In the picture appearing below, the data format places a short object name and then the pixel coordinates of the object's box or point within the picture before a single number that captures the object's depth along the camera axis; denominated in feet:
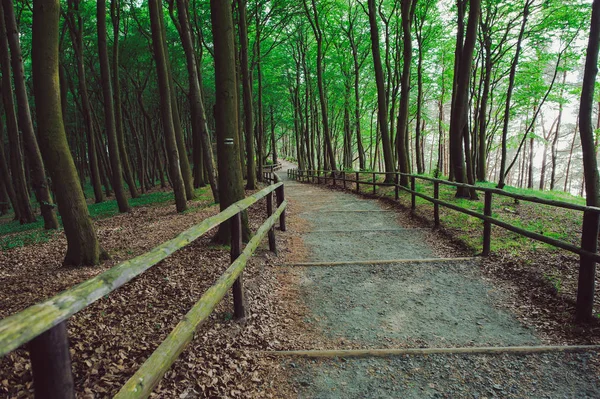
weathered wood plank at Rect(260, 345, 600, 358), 11.05
